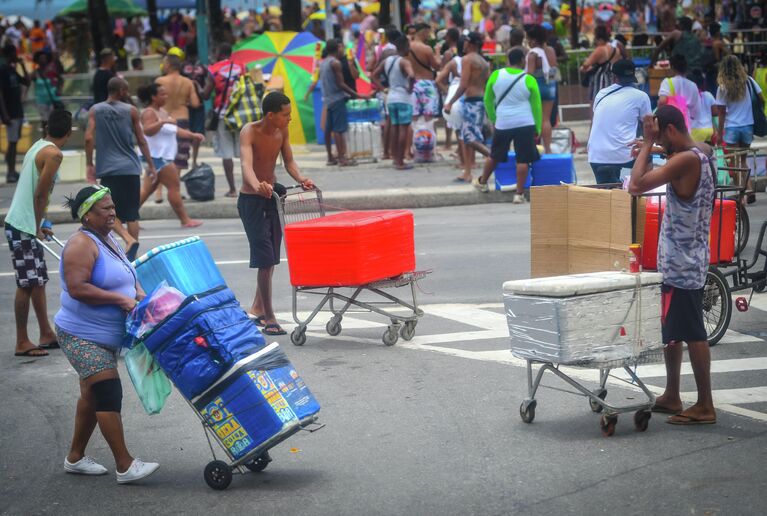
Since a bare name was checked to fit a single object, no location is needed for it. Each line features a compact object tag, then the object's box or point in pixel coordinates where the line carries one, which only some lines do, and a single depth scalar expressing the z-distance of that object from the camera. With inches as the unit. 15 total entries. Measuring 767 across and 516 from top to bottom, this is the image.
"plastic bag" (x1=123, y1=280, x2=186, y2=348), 420.3
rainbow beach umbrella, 1664.1
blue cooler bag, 420.0
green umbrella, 2444.6
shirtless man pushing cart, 671.2
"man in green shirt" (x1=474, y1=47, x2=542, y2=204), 1062.7
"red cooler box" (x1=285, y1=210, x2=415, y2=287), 615.7
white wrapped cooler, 456.4
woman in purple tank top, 443.2
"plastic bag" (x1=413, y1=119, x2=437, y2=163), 1426.0
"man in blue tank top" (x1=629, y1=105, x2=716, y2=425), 486.1
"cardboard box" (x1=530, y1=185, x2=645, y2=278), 567.4
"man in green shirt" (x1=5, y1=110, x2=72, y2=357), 636.3
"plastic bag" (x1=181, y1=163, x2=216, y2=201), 1205.1
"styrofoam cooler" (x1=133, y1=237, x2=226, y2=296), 427.5
